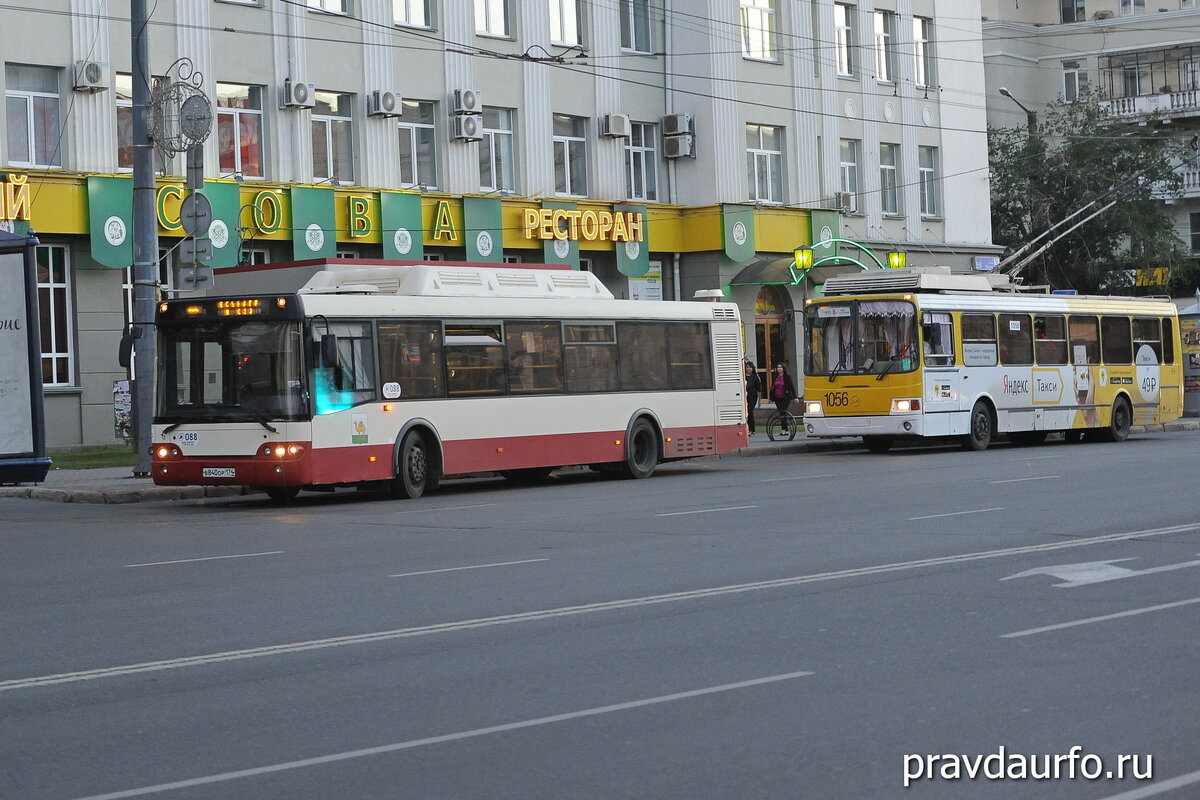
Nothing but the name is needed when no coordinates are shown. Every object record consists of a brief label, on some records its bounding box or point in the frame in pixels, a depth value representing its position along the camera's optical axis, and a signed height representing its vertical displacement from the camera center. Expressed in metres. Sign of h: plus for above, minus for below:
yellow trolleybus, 30.27 +0.59
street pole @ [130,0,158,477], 24.30 +2.96
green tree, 57.47 +6.64
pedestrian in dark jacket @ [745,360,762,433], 37.53 +0.32
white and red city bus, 20.84 +0.43
